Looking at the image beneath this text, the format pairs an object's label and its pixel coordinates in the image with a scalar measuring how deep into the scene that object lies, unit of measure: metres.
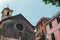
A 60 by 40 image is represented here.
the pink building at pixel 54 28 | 12.91
